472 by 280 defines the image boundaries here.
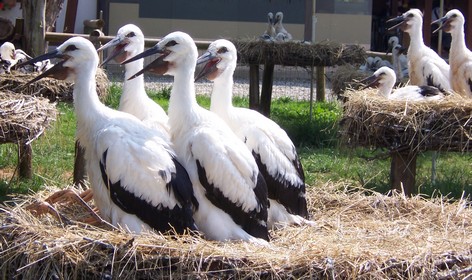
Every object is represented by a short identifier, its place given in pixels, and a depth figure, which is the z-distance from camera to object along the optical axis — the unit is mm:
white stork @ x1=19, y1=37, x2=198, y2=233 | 5078
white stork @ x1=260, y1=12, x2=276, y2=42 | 11647
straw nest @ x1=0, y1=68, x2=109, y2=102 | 7562
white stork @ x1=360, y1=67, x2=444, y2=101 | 7426
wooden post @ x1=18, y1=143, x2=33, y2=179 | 8258
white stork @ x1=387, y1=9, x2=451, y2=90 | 8883
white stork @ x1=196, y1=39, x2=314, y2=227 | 5820
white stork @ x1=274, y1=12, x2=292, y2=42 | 11734
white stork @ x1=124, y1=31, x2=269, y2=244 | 5203
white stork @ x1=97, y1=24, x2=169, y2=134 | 6254
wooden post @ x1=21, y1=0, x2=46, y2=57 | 9500
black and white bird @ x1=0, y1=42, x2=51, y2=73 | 8047
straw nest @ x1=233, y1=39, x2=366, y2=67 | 9812
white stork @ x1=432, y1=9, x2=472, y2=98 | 8591
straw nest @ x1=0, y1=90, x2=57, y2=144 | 6270
